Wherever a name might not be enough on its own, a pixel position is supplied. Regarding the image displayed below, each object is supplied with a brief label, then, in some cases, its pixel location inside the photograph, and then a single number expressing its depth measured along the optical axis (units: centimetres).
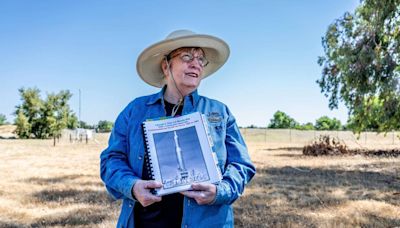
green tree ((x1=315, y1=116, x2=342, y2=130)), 7714
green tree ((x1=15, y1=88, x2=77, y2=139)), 3189
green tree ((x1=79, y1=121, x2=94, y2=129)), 5494
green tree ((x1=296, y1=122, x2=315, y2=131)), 7104
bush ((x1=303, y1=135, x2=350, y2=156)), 1653
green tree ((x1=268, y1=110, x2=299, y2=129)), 7919
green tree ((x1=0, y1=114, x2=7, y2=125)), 8356
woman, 154
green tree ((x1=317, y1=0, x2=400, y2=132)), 1213
